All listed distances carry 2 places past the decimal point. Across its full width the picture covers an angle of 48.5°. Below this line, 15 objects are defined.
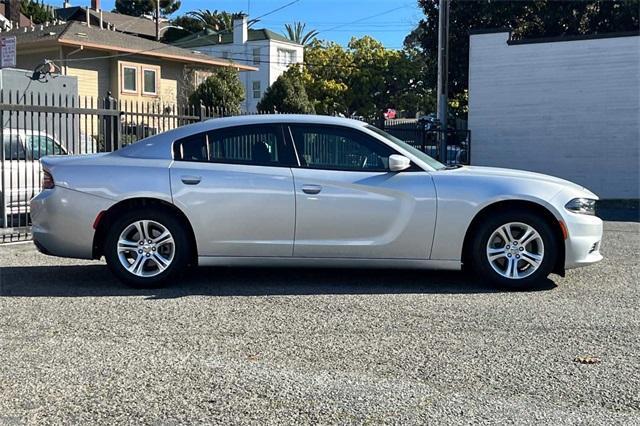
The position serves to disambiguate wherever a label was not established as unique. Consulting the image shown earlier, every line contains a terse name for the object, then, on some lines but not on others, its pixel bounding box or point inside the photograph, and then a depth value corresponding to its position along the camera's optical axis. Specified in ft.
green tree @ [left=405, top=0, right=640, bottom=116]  79.25
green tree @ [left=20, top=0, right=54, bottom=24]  167.32
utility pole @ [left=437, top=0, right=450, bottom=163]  57.98
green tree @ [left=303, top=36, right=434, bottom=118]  173.68
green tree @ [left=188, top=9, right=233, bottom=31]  203.00
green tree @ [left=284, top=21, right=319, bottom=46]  217.56
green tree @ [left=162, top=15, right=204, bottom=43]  197.12
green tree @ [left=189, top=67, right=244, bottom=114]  92.63
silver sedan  21.08
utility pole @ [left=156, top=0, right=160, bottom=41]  178.70
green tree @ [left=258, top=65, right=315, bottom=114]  91.15
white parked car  34.27
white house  167.02
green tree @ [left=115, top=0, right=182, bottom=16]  205.36
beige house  92.97
